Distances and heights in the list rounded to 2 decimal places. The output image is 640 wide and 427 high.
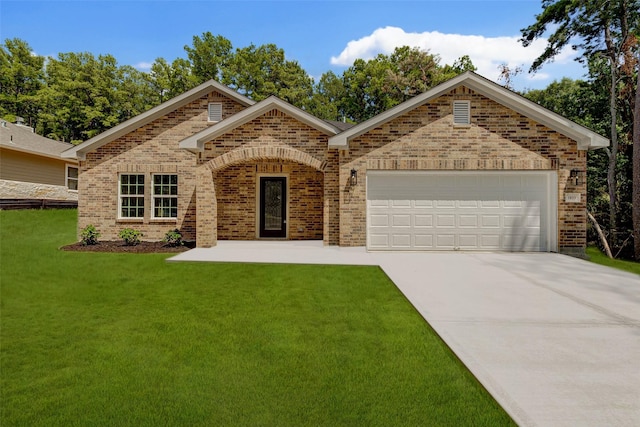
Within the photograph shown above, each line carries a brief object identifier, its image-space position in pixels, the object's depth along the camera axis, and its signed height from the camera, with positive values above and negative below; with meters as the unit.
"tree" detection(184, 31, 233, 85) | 37.97 +16.62
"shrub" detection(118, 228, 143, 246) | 12.68 -0.79
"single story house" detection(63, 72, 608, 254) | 11.17 +1.51
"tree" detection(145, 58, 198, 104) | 36.75 +14.29
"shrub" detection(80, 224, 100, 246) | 12.62 -0.78
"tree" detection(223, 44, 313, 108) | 38.41 +15.25
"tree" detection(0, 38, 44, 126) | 38.16 +14.88
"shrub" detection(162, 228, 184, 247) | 12.52 -0.88
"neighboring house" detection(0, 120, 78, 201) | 19.31 +2.71
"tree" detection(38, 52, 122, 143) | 36.72 +12.07
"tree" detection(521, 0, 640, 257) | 15.79 +8.56
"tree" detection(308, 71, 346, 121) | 43.03 +14.39
